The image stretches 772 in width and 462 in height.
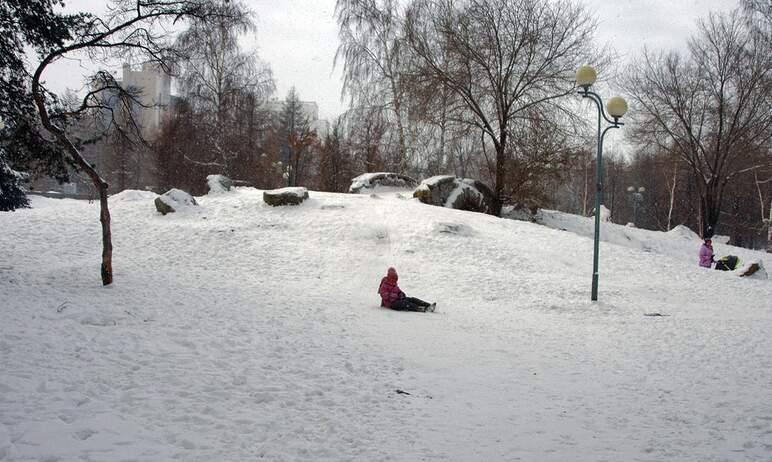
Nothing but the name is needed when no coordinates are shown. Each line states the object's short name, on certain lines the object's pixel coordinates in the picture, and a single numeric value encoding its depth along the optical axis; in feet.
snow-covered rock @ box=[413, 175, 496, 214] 65.62
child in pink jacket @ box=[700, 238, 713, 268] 55.72
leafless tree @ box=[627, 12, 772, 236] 77.30
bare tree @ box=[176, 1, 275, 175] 90.99
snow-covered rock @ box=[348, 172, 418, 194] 72.59
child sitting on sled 31.86
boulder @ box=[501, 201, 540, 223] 75.27
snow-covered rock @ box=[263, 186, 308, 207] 59.72
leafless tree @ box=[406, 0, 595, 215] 70.69
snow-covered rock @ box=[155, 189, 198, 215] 57.00
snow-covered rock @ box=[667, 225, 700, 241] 81.66
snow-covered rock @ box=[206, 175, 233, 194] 68.69
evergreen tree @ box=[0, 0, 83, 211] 25.94
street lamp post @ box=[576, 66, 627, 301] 34.37
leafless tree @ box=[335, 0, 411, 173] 86.53
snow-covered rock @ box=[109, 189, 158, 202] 62.91
